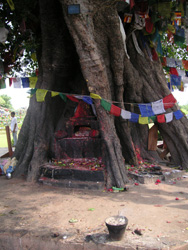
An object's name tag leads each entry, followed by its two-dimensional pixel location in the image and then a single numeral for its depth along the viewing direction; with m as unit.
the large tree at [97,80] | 5.63
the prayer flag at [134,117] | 7.13
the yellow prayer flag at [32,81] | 8.45
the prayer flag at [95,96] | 5.69
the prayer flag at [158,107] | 7.41
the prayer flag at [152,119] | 7.45
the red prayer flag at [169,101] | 7.45
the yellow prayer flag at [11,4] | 5.91
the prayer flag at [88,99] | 6.55
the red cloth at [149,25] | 7.46
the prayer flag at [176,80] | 10.61
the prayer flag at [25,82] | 8.47
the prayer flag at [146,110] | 7.32
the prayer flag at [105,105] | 5.81
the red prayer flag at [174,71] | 10.52
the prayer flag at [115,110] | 6.08
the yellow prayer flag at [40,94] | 6.34
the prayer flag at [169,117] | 7.32
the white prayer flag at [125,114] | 6.53
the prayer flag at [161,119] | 7.24
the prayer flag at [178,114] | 7.51
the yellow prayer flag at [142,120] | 7.30
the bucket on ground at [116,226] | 2.83
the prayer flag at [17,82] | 8.52
